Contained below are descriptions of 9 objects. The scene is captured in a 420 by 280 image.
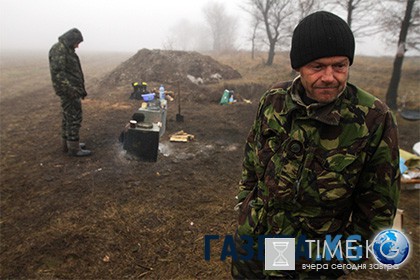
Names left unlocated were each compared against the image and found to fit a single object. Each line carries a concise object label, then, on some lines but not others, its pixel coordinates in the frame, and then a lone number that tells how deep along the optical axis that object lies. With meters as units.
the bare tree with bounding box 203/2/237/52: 50.09
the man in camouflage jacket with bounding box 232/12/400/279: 1.43
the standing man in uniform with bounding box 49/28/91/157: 5.71
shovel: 9.34
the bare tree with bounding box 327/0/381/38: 13.64
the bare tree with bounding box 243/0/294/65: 24.08
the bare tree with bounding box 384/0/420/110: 9.65
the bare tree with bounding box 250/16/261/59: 27.94
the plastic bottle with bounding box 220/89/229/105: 12.09
